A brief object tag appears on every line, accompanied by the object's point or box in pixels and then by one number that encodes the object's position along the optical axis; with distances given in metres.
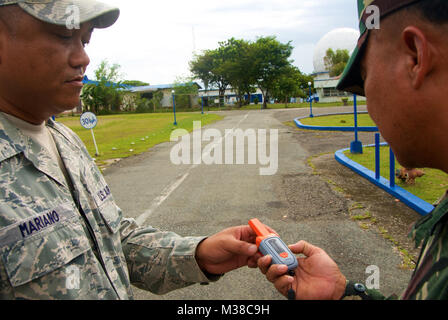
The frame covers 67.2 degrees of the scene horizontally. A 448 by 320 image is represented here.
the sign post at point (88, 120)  12.08
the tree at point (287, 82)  51.10
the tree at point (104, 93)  52.69
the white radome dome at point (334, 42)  59.72
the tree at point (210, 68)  61.47
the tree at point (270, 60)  50.47
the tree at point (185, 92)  59.00
